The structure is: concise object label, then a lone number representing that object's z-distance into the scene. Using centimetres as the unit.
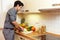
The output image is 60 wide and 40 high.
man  117
